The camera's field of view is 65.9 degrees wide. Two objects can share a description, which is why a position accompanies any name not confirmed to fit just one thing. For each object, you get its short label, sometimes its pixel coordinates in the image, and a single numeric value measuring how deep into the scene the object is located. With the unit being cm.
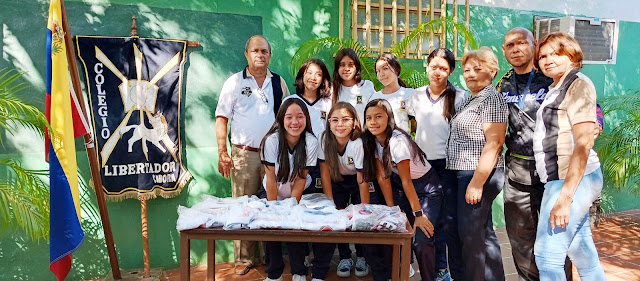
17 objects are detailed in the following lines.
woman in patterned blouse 309
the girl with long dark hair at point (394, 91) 385
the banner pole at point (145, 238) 412
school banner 408
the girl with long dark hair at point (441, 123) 354
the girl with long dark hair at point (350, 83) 404
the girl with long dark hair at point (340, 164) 352
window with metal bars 497
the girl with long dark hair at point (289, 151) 361
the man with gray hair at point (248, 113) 418
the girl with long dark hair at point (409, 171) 342
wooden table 291
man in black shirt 301
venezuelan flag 306
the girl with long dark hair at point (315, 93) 394
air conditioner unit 580
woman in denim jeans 259
